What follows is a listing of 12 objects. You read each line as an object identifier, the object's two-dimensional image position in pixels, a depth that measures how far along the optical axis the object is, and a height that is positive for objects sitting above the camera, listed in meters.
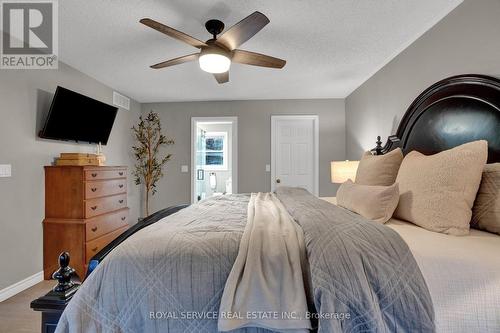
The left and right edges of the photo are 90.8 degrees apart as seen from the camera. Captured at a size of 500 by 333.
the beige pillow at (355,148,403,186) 1.86 -0.04
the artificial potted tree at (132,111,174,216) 4.32 +0.20
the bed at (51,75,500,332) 0.84 -0.42
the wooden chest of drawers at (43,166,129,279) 2.56 -0.55
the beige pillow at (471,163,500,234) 1.18 -0.19
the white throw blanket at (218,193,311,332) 0.82 -0.43
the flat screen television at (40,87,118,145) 2.61 +0.55
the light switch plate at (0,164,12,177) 2.19 -0.05
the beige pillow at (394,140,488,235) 1.18 -0.13
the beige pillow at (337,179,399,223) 1.38 -0.22
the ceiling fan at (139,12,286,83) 1.65 +0.93
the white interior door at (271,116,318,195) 4.43 +0.19
